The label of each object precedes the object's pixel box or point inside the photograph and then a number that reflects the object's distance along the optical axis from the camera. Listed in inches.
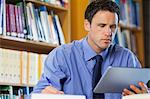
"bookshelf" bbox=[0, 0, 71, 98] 108.6
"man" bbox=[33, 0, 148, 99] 83.0
